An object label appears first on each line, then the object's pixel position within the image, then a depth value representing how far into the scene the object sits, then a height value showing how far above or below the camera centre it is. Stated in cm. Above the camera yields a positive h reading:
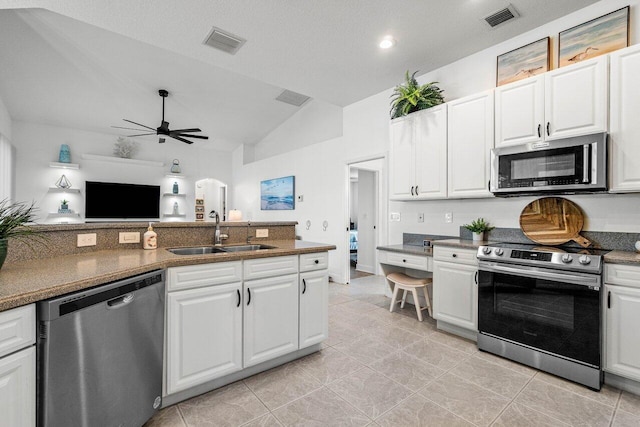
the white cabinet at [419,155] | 329 +68
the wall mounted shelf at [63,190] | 569 +42
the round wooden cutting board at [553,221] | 261 -5
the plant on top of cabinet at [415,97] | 342 +136
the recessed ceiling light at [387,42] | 310 +181
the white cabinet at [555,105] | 227 +92
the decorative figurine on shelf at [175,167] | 713 +108
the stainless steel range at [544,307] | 206 -70
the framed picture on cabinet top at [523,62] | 283 +150
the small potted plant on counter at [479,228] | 313 -14
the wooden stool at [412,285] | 333 -78
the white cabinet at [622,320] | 195 -69
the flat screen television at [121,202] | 605 +22
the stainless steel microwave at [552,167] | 223 +40
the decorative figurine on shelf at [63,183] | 574 +55
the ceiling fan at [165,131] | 481 +130
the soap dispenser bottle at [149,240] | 221 -20
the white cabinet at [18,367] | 103 -56
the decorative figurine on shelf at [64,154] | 579 +111
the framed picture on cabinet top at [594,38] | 242 +150
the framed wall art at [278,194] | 629 +43
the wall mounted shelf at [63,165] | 567 +89
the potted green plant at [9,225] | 135 -6
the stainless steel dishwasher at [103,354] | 117 -64
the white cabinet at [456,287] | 276 -69
